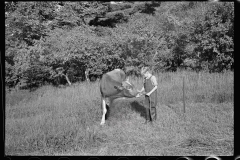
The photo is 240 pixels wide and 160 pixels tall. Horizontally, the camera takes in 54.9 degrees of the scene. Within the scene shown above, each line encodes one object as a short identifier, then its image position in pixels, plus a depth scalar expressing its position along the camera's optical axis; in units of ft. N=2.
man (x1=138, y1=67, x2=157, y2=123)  17.98
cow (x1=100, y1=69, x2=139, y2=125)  18.74
